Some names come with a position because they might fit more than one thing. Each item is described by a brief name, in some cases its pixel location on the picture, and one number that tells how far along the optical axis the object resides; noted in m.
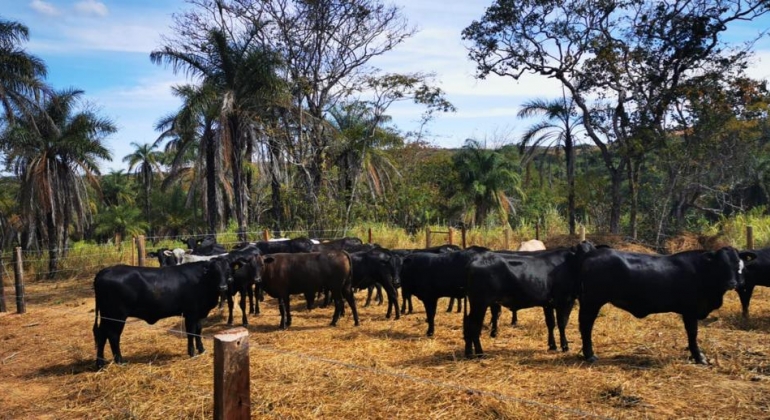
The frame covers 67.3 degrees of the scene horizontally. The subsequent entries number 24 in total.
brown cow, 11.00
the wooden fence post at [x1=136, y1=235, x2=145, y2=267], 15.83
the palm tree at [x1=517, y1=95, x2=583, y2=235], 22.58
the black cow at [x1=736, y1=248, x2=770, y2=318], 10.04
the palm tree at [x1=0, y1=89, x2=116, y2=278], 22.02
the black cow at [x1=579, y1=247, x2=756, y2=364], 7.57
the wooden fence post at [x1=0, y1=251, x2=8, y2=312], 13.41
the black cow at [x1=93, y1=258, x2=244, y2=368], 8.21
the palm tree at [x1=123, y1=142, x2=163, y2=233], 44.62
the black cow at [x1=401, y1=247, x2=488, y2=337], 9.98
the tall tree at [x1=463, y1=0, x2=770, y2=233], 18.91
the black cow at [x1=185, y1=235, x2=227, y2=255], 14.29
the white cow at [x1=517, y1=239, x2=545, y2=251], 14.40
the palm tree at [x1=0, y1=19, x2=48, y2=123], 19.39
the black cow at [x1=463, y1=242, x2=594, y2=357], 7.95
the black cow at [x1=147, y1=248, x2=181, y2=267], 14.26
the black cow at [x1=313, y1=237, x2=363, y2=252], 14.41
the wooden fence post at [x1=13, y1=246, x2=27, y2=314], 13.18
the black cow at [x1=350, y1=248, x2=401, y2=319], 11.07
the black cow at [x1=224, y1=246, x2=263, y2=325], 10.40
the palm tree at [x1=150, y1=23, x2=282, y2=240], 21.12
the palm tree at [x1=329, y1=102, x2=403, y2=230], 26.03
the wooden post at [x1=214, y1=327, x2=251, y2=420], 3.82
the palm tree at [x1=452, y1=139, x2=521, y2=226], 30.45
